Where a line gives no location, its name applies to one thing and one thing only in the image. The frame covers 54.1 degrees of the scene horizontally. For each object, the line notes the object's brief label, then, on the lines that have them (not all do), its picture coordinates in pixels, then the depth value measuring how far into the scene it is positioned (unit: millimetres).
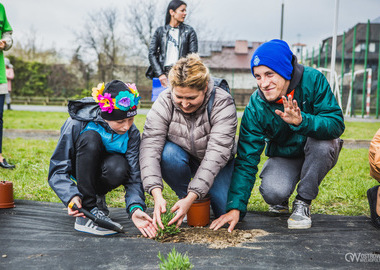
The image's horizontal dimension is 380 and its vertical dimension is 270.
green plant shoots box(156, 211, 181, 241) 2371
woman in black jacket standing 4973
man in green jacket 2562
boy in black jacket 2518
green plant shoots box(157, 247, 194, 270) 1762
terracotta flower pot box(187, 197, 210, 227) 2631
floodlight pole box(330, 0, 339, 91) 9750
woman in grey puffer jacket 2402
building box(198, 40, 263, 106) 23803
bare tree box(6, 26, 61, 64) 26906
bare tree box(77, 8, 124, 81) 26141
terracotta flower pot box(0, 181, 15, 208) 2975
